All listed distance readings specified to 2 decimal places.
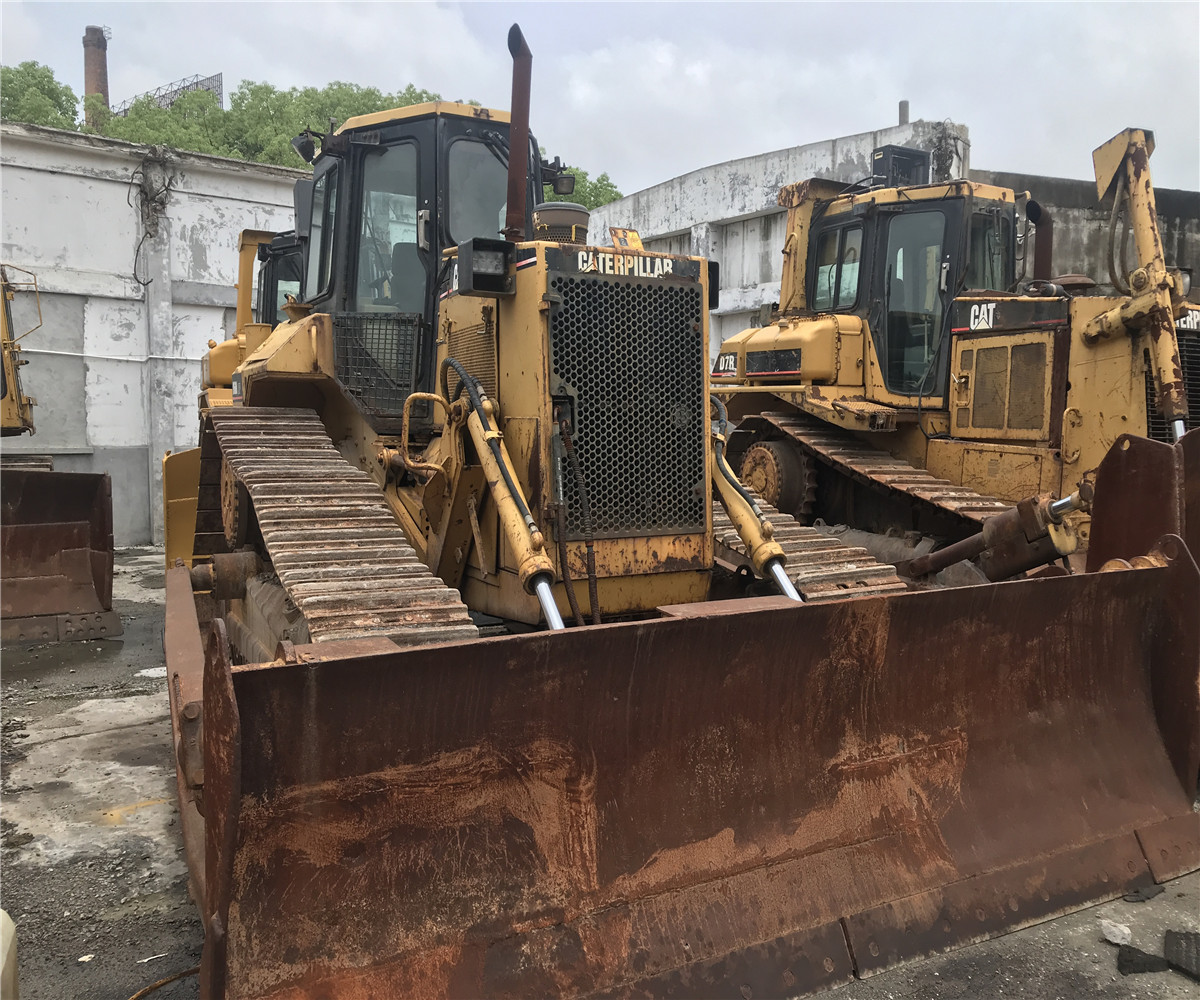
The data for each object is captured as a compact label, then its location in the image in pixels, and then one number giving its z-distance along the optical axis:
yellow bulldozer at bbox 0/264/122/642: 7.31
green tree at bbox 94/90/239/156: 30.31
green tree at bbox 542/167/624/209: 34.03
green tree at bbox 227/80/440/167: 32.25
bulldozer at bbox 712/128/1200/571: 6.29
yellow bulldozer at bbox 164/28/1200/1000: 2.41
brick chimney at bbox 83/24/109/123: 35.12
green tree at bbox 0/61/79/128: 32.03
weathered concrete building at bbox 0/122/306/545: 12.22
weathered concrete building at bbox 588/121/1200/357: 14.66
